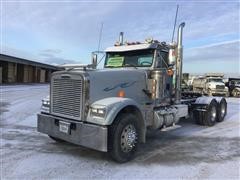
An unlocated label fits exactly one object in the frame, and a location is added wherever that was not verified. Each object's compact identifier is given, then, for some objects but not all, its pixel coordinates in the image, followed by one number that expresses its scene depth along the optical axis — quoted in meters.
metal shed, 25.50
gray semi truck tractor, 3.57
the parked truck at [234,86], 19.53
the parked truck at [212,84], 18.82
